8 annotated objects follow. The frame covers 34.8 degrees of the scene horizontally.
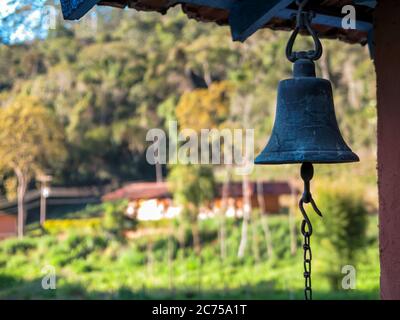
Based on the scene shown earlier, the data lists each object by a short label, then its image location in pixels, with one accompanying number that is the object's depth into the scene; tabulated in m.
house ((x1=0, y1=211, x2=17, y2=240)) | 15.01
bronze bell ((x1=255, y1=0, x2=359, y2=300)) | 1.54
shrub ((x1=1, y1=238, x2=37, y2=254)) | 13.88
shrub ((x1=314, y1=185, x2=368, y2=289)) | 11.31
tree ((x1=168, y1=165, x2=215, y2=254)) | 14.01
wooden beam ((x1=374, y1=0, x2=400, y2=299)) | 1.98
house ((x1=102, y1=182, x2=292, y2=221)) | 14.91
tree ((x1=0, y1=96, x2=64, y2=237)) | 13.77
